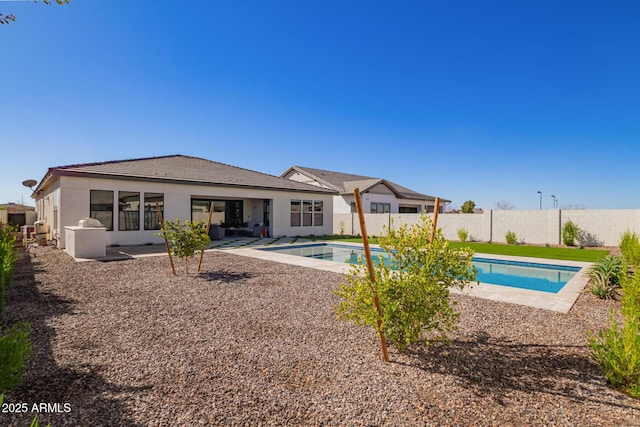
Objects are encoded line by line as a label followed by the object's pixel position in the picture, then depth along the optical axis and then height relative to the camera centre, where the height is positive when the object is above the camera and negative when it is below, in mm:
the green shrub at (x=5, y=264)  5137 -962
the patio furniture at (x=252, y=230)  20391 -815
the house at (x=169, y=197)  13438 +1162
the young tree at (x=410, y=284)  3391 -740
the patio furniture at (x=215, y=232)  18094 -824
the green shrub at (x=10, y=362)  2480 -1188
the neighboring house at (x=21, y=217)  25188 +80
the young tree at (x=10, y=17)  2859 +1902
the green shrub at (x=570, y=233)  15883 -736
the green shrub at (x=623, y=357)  2846 -1357
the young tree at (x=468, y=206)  37156 +1551
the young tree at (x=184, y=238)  8469 -571
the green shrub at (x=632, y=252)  8477 -973
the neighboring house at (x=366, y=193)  27203 +2443
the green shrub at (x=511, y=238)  17453 -1101
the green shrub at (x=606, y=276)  6320 -1292
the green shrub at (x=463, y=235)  18750 -1002
